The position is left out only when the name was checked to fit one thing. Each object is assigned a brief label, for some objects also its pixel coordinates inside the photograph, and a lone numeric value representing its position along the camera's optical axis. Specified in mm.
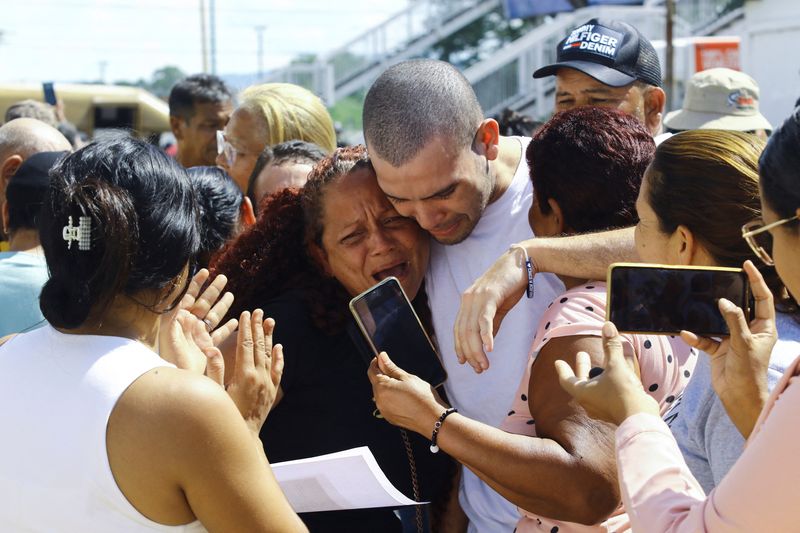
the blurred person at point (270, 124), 5039
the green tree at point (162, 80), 43762
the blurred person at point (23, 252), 3379
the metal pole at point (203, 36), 41562
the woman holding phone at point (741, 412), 1615
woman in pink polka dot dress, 2221
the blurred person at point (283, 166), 4086
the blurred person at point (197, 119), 6828
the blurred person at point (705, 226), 2230
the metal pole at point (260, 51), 54762
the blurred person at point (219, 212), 3844
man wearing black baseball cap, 4320
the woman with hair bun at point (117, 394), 1850
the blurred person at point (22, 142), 4745
